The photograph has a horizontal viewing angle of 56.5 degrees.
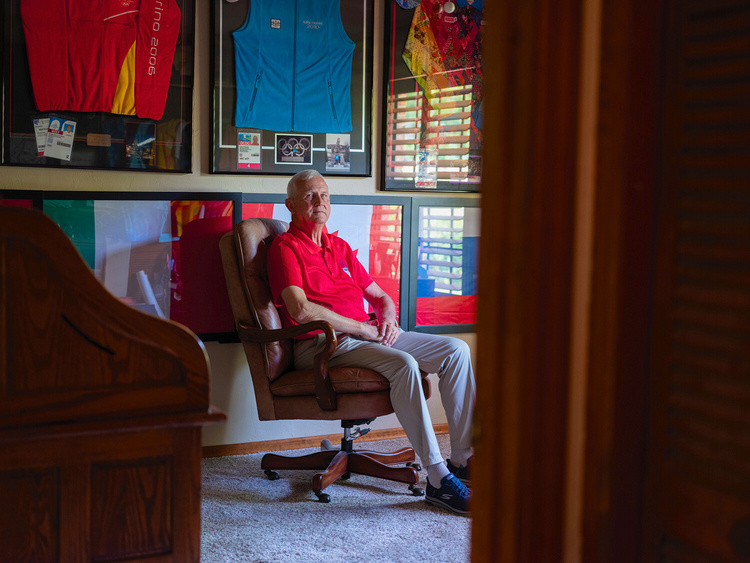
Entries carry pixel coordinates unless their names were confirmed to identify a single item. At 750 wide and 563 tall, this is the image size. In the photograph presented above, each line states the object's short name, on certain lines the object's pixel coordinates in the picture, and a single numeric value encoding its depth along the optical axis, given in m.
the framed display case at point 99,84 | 2.98
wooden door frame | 0.76
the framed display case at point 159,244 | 3.16
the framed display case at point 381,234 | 3.72
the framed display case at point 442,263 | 3.92
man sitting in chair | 2.91
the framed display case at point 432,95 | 3.76
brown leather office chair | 2.90
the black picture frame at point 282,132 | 3.36
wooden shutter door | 0.70
